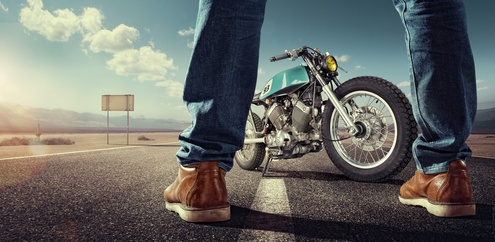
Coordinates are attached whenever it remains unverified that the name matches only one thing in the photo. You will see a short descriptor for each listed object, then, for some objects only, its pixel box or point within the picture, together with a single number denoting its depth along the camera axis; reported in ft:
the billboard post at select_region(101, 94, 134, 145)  64.18
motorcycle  8.22
